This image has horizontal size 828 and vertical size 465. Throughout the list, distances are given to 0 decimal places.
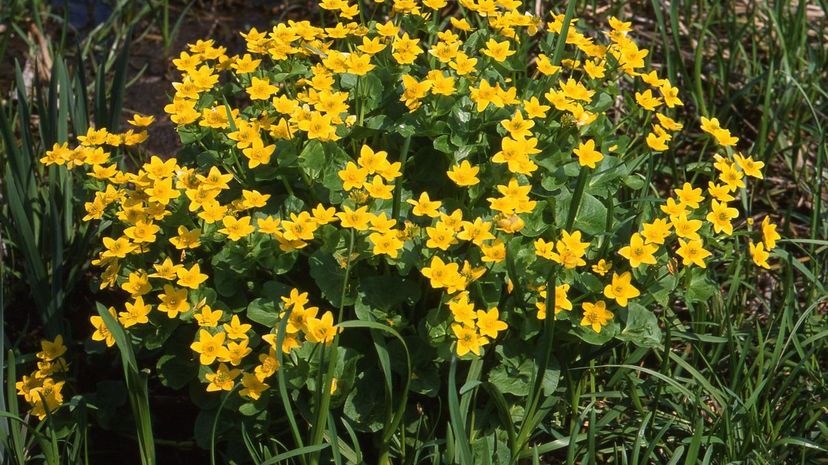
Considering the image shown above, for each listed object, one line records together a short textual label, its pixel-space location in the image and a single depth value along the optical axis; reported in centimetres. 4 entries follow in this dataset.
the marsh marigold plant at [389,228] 209
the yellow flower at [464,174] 217
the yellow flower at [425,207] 211
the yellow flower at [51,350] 239
